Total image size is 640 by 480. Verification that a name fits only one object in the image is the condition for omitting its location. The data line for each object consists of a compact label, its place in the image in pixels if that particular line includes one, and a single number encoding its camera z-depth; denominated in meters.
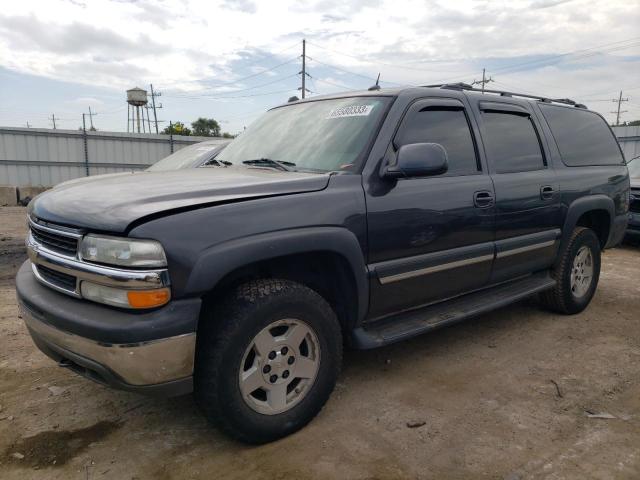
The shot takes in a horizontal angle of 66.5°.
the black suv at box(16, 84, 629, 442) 2.14
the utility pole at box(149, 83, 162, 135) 63.19
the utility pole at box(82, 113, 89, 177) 17.52
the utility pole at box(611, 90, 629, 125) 61.73
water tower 40.38
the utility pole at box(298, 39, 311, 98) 40.87
